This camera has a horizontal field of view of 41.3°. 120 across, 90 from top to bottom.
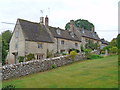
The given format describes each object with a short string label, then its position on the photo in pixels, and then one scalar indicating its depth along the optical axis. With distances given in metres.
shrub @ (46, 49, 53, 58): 38.03
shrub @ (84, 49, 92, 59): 31.61
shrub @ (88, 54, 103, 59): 31.32
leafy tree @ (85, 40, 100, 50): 51.97
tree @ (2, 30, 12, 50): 66.50
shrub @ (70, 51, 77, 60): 27.97
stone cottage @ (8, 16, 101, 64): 34.81
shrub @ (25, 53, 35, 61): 31.61
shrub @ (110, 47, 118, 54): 32.56
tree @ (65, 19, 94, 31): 85.88
